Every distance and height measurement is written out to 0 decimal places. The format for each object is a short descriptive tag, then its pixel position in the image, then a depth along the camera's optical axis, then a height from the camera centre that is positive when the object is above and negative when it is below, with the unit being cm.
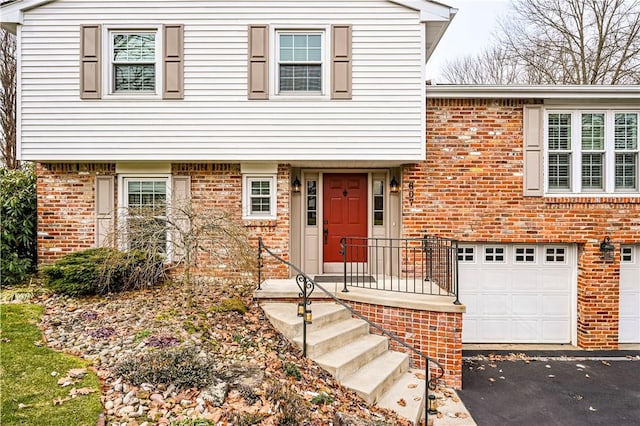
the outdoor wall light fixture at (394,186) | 707 +59
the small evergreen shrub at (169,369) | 340 -156
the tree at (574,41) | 1213 +653
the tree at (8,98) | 1219 +407
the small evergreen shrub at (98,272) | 545 -92
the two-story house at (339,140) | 638 +140
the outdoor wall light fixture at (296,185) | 724 +62
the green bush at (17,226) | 630 -23
